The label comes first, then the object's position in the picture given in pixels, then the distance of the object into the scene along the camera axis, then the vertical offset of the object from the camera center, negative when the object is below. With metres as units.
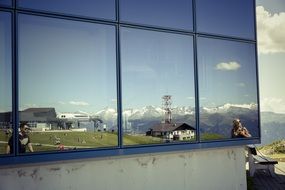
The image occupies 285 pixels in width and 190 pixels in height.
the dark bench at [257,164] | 12.99 -1.58
